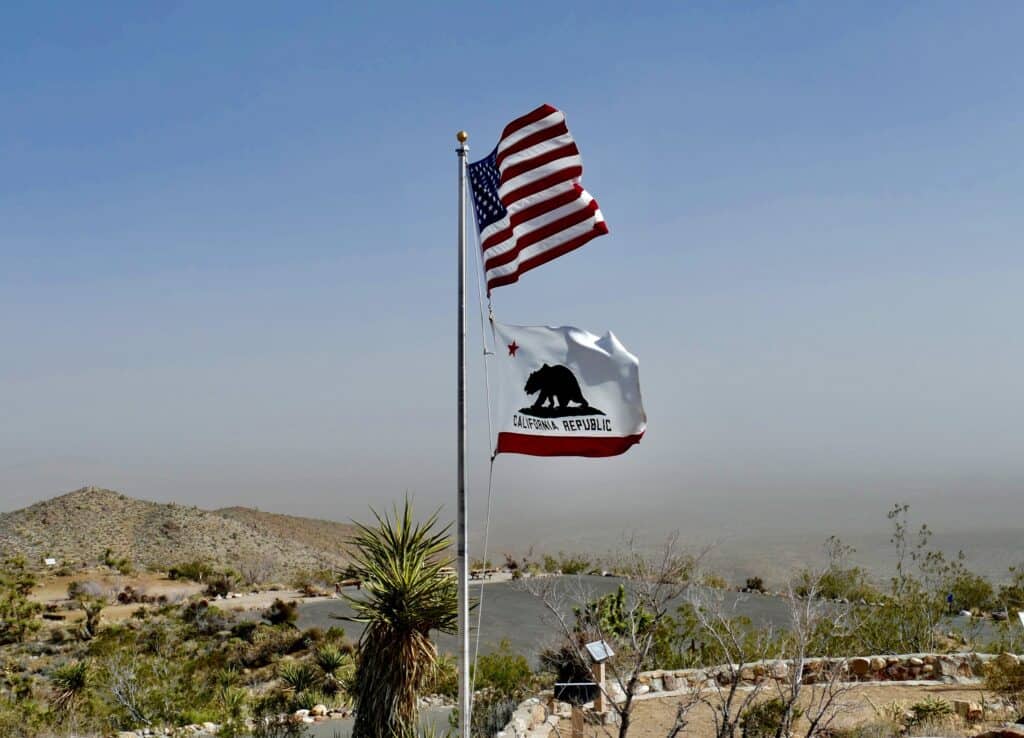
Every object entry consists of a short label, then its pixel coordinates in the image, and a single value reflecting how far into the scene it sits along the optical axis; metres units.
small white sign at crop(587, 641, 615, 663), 11.88
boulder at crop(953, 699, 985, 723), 14.12
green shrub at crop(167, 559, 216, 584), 43.42
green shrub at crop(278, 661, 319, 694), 20.42
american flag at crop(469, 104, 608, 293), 10.21
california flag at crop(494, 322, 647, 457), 9.90
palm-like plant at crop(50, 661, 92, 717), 18.33
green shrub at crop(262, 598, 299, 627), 28.73
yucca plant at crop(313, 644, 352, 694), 20.84
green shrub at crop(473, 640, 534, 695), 17.08
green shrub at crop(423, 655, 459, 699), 19.41
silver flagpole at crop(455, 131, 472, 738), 9.62
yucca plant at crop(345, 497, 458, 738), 12.26
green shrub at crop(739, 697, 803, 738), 12.80
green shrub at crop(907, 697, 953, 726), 13.66
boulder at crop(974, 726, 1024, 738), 11.23
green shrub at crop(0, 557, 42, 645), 28.17
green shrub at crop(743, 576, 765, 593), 36.50
